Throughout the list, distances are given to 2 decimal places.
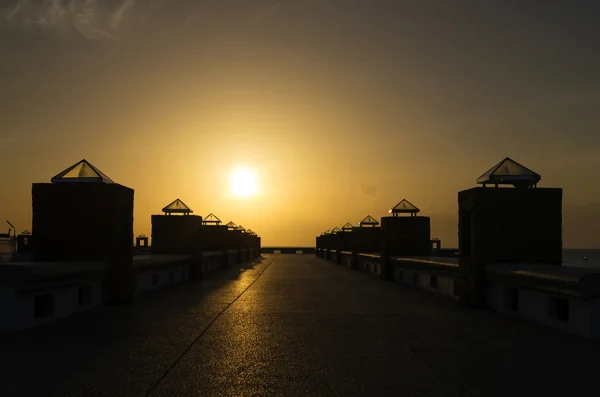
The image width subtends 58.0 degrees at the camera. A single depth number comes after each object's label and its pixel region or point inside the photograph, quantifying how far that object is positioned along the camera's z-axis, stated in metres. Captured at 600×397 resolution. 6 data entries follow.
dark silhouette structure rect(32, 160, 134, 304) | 16.72
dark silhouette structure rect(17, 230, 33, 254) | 60.28
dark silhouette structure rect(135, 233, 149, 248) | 92.75
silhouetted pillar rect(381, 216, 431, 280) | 31.17
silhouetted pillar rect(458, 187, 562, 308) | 16.20
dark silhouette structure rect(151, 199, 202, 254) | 33.44
